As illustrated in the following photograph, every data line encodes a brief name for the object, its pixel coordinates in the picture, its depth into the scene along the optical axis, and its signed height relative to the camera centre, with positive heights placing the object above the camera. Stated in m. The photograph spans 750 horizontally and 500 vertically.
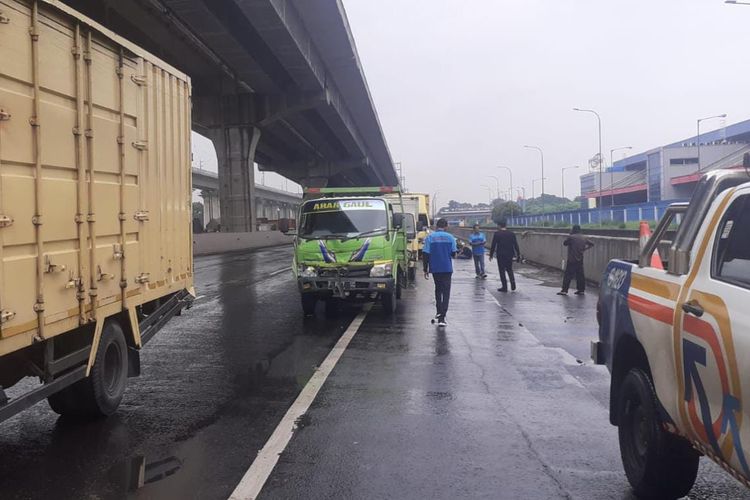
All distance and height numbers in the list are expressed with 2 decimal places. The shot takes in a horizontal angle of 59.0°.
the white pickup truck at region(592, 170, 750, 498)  2.95 -0.62
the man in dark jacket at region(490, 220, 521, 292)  16.48 -0.49
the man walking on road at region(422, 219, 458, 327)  11.12 -0.51
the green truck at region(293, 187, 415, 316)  11.47 -0.30
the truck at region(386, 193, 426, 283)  19.56 +0.36
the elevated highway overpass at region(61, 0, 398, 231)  23.72 +7.85
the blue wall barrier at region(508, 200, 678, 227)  35.03 +1.01
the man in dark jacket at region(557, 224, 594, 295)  15.45 -0.66
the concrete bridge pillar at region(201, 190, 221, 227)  97.21 +5.02
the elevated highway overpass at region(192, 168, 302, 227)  81.28 +5.90
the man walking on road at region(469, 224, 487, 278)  19.95 -0.52
